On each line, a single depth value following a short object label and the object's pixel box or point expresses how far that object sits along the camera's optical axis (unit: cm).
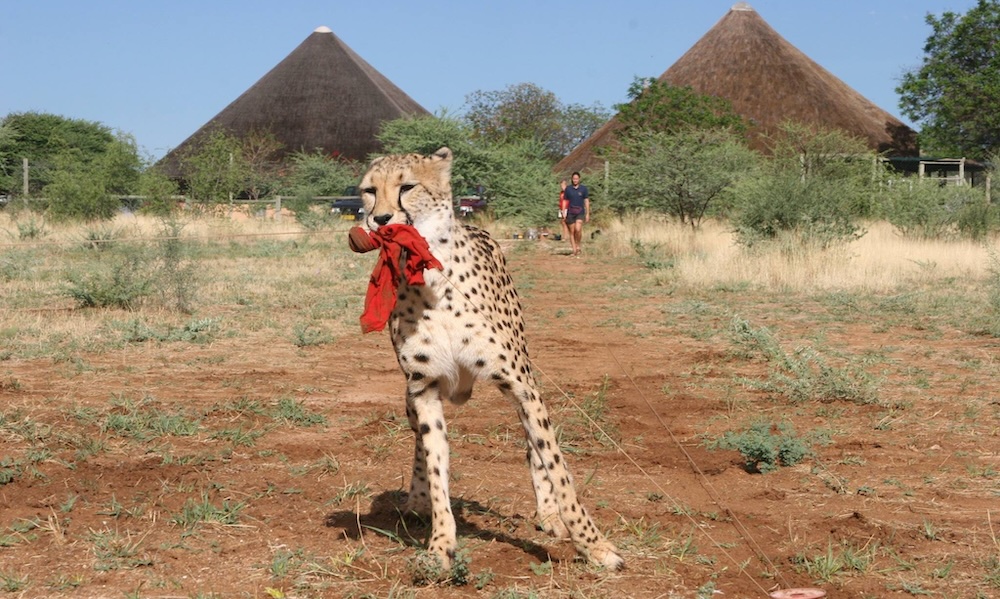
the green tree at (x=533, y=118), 5878
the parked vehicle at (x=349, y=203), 3503
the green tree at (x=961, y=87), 3834
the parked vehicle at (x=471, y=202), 3114
